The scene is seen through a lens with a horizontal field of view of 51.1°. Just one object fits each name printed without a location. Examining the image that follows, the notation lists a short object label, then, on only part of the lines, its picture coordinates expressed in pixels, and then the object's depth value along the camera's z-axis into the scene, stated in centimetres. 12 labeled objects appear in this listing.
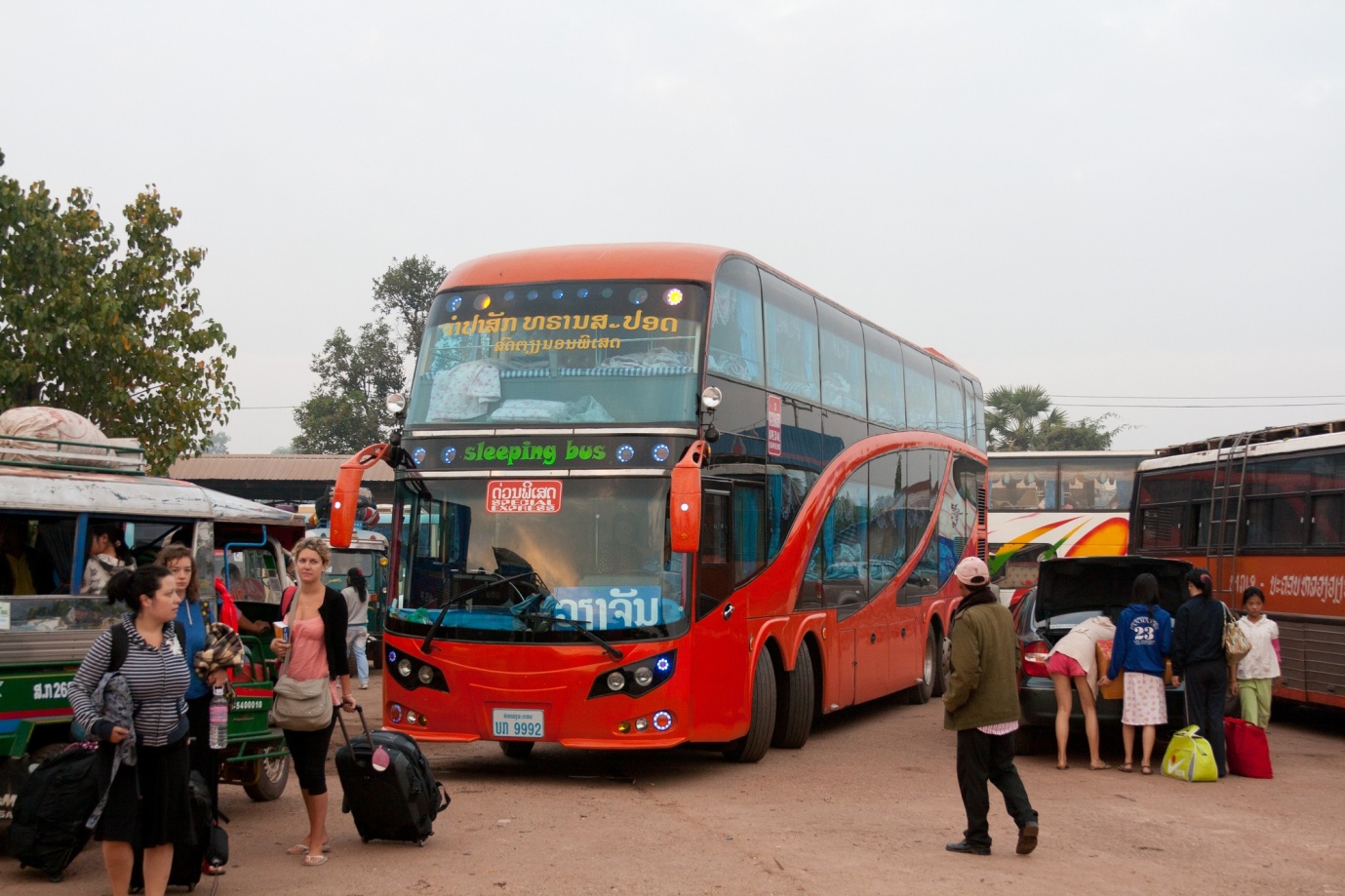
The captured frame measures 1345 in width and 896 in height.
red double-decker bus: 1043
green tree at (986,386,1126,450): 5256
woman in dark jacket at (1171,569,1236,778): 1129
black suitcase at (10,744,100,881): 708
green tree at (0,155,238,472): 1859
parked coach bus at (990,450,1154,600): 3153
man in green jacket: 810
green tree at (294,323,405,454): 5319
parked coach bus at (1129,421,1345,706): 1388
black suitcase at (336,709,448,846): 799
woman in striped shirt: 633
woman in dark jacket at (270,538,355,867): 768
